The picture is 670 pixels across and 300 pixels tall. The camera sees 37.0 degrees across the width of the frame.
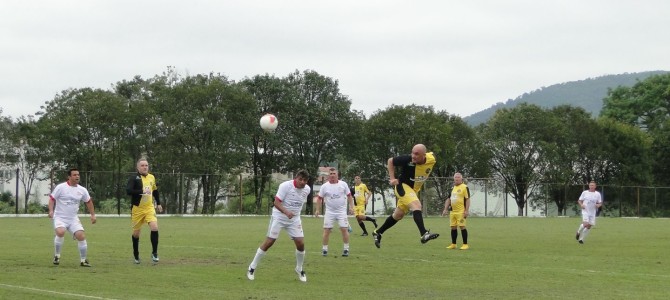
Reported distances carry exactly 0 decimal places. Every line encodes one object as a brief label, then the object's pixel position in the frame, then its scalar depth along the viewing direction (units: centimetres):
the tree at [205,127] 7300
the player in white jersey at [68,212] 2095
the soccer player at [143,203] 2161
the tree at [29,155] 6519
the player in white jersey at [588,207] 3338
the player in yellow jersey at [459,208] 2916
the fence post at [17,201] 6109
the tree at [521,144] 9062
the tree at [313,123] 8112
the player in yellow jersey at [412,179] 2175
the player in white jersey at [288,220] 1822
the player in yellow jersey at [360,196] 3841
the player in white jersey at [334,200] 2652
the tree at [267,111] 8125
